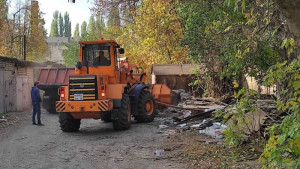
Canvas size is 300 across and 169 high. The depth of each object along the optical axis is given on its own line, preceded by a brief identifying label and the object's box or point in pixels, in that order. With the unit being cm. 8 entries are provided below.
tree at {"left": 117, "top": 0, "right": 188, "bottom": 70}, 2212
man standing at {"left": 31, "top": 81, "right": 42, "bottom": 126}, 1319
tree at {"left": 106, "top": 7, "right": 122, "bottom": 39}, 2768
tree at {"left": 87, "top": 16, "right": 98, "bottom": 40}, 5238
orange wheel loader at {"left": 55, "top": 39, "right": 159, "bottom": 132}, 1072
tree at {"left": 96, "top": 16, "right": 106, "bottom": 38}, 5548
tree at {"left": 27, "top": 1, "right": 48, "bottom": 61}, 4078
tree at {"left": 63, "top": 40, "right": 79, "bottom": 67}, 5631
